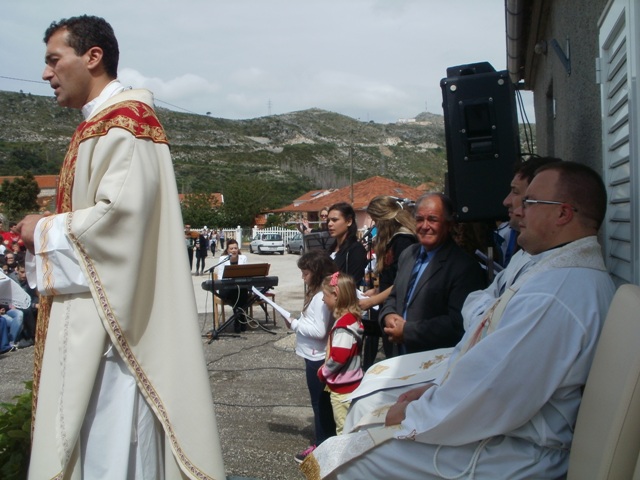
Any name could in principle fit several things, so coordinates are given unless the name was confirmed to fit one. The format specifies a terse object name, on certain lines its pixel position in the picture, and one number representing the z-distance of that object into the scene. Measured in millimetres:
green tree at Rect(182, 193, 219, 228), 56500
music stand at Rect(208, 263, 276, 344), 9711
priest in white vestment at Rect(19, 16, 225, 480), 2137
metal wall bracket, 4434
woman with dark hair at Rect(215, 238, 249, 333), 9773
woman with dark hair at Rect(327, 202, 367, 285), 5449
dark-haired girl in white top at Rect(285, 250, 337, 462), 4367
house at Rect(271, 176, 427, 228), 41356
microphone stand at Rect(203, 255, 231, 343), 9290
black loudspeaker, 4023
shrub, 2547
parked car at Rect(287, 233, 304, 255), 35694
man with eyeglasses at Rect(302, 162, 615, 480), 1965
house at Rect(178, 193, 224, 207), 60503
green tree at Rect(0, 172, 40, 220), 55447
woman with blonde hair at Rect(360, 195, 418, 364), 5023
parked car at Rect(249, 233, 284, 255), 36375
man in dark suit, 3570
